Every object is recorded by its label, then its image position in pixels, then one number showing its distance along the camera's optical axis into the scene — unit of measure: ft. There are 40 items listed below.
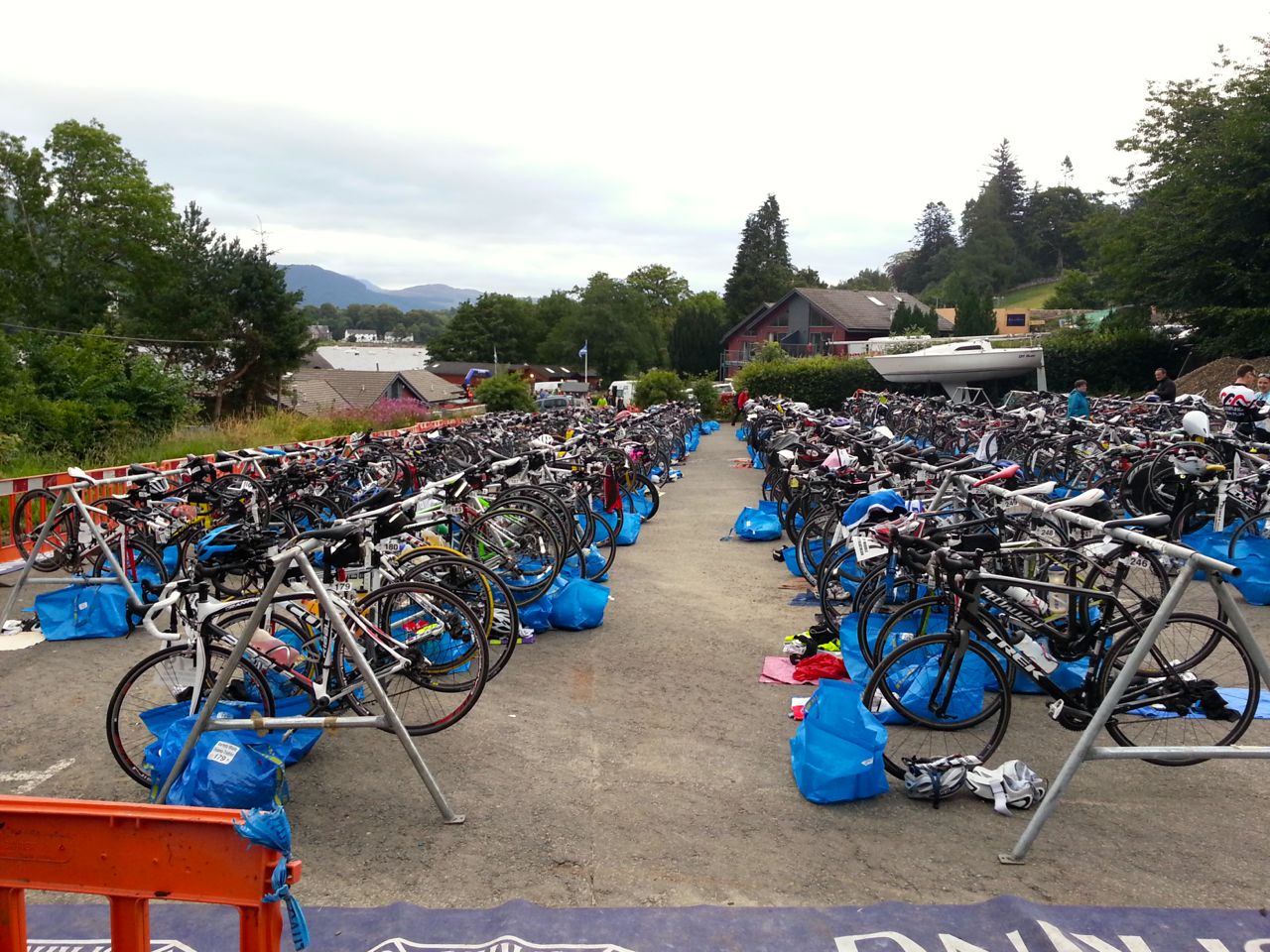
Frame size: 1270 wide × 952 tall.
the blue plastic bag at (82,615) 19.19
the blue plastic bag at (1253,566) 19.38
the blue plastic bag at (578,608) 19.44
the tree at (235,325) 104.88
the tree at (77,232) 125.08
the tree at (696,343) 187.52
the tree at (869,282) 326.42
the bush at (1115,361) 79.77
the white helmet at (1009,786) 11.41
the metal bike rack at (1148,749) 9.77
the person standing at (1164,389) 40.42
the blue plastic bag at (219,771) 10.59
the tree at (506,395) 74.49
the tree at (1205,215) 64.08
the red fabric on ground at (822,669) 16.03
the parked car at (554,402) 88.92
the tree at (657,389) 89.61
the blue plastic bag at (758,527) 29.89
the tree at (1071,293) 149.45
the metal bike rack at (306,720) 10.76
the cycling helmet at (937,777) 11.55
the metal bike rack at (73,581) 18.99
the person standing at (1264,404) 27.81
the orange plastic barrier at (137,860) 6.30
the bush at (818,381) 93.04
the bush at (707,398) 100.27
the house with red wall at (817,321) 152.97
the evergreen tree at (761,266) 220.64
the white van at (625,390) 94.93
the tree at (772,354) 105.19
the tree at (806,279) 245.65
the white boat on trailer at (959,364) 74.79
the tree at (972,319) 142.41
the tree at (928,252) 294.87
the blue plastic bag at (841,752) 11.43
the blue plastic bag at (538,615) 19.27
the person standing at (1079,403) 43.29
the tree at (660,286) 279.90
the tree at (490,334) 259.19
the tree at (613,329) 220.64
